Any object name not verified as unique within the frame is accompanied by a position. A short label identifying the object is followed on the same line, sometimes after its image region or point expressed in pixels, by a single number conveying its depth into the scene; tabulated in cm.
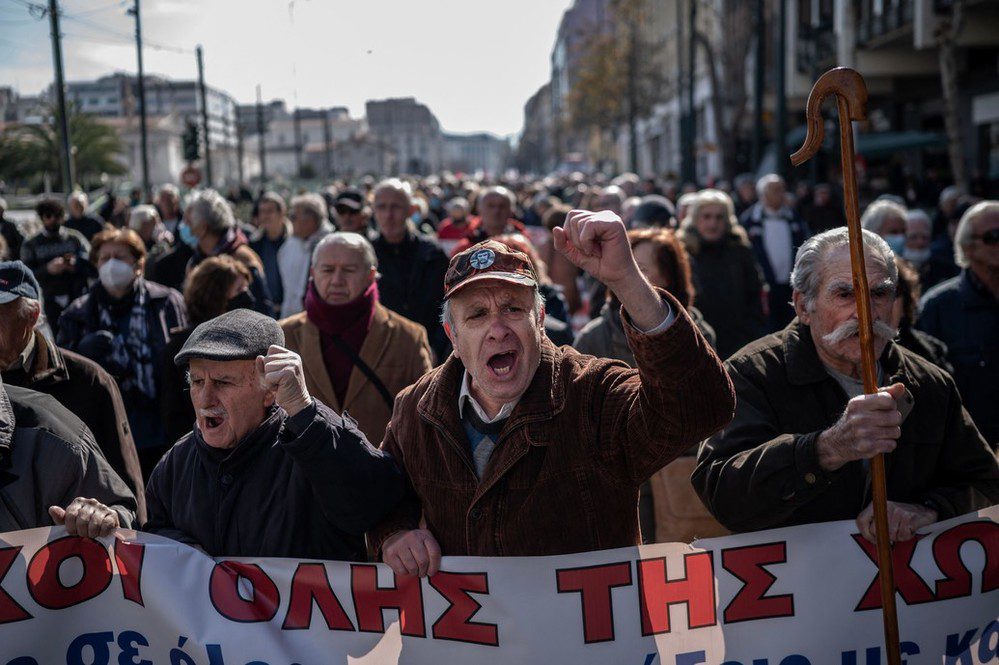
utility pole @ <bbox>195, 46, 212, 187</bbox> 2694
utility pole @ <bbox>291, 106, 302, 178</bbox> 3588
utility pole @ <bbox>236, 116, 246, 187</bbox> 4276
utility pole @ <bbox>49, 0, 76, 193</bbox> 1622
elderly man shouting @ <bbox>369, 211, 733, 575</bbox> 288
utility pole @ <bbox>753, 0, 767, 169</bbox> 1959
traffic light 2723
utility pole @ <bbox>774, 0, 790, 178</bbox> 1795
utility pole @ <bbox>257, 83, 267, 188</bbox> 3453
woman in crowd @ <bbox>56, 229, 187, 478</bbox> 579
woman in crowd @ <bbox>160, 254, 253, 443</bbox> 526
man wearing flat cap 326
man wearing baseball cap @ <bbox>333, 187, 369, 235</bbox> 821
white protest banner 301
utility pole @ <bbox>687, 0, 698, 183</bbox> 2724
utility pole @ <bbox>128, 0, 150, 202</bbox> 2520
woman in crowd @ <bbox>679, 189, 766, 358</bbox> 724
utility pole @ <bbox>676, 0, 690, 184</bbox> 3459
